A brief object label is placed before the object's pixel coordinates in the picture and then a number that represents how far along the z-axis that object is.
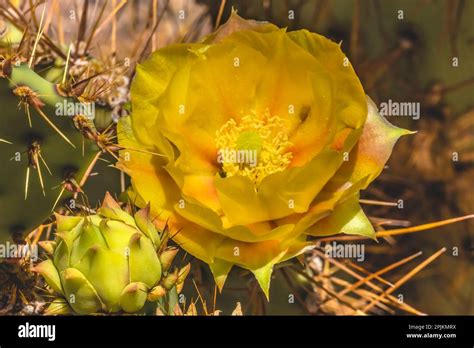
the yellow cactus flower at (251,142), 0.30
